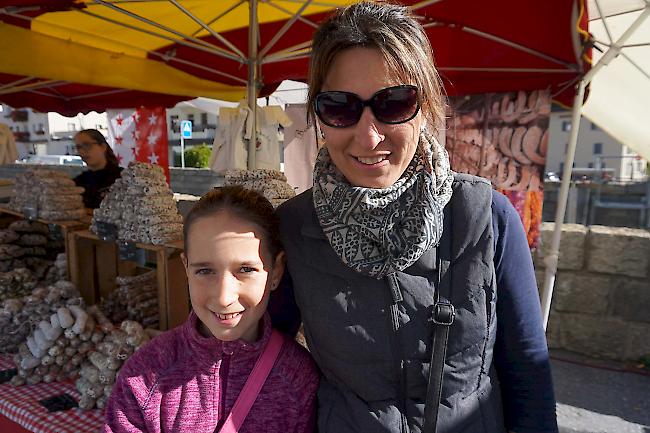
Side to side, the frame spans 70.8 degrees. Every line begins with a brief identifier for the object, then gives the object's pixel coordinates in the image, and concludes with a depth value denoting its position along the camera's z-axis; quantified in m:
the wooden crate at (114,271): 2.34
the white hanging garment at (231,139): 4.05
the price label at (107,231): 2.47
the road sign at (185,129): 13.20
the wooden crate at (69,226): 2.76
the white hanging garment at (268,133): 4.25
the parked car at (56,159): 23.67
